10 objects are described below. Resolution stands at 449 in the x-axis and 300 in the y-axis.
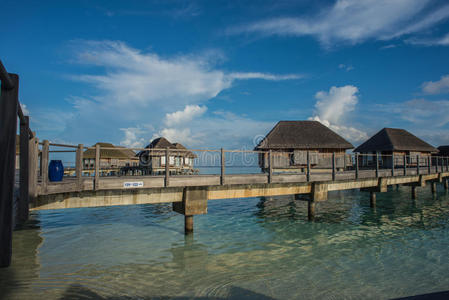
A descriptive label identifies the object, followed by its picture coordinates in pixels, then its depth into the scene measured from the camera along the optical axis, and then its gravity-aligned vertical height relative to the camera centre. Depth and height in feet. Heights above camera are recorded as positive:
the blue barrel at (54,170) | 26.94 -0.57
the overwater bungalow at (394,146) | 110.83 +7.69
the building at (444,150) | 157.96 +8.10
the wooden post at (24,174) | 14.03 -0.51
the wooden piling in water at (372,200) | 61.29 -8.49
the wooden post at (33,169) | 20.45 -0.36
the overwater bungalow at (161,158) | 103.67 +2.57
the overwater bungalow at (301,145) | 88.63 +6.55
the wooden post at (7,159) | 8.39 +0.18
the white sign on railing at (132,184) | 29.55 -2.25
